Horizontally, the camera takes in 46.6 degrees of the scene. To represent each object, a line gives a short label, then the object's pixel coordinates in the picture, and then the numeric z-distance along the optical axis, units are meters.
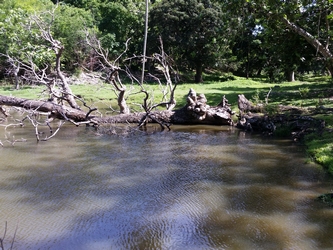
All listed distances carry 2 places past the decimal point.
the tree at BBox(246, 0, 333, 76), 14.17
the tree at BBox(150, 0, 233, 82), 27.78
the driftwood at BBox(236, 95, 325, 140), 11.16
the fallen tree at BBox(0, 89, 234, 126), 12.20
